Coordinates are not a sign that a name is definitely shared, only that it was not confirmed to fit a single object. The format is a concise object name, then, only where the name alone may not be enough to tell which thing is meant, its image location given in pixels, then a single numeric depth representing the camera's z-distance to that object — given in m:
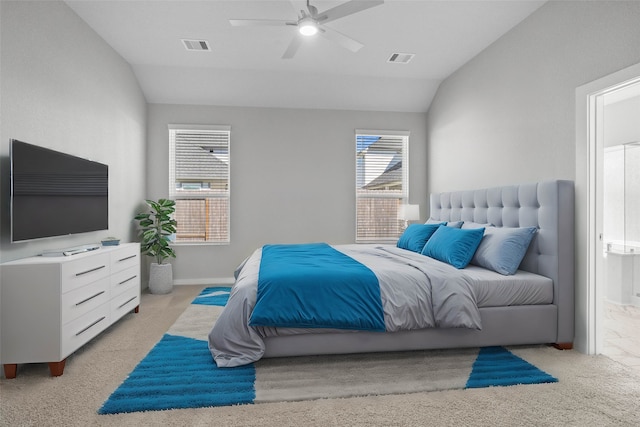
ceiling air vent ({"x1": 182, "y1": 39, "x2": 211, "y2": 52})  3.85
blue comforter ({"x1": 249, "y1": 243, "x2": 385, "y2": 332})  2.34
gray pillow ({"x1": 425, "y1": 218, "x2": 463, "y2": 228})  3.71
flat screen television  2.45
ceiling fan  2.61
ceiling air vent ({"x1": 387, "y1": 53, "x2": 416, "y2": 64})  4.21
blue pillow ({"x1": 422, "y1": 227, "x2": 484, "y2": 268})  3.04
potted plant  4.64
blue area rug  2.05
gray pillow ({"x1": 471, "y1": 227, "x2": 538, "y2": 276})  2.86
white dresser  2.28
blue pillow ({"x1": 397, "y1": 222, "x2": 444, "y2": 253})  3.82
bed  2.42
